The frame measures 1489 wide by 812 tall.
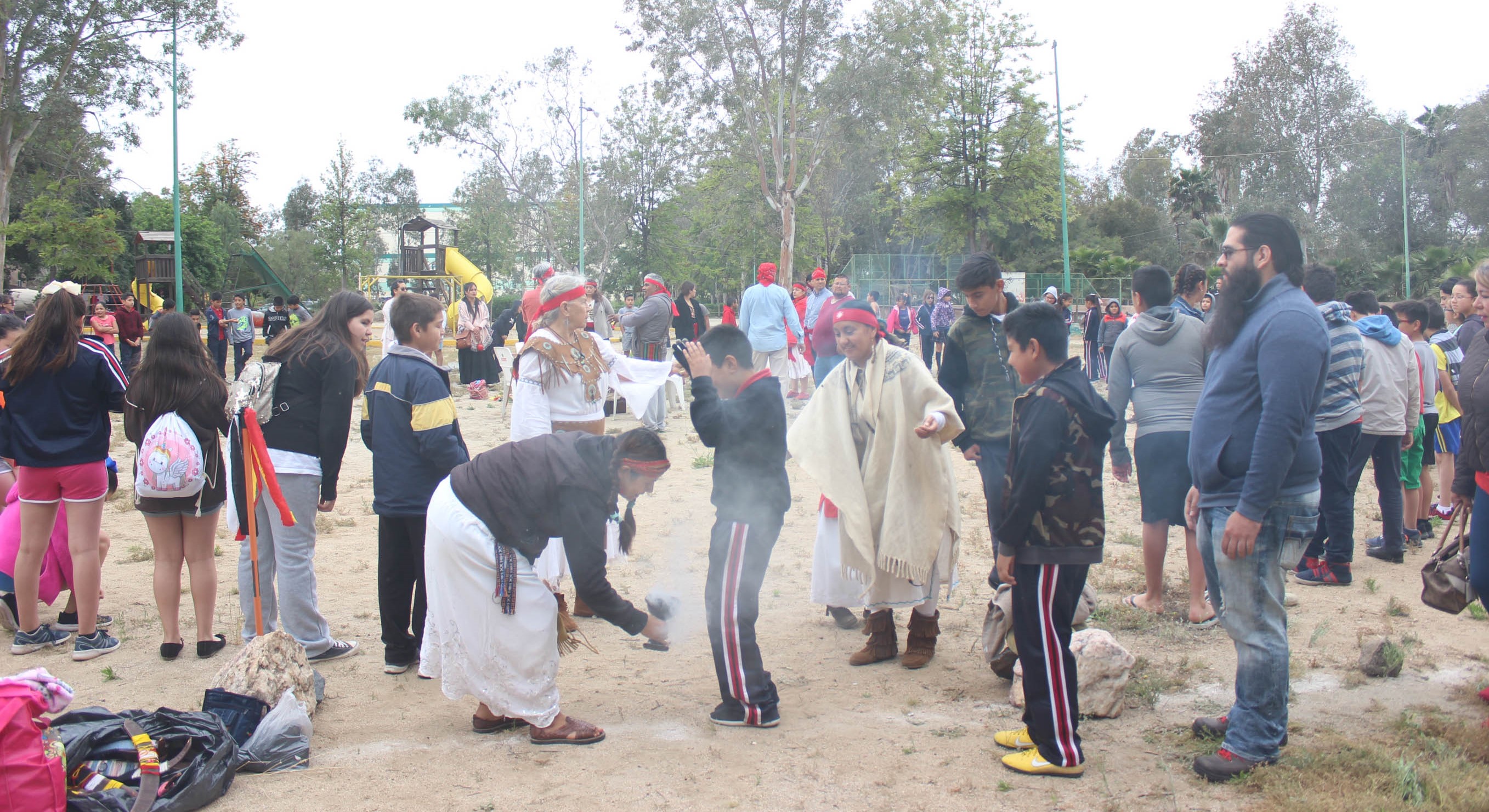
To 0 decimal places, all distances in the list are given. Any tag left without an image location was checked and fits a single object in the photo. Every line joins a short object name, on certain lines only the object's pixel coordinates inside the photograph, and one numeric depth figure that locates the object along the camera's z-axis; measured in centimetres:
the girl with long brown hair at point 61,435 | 461
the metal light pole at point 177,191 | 2323
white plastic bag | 361
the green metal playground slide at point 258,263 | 4134
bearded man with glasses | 308
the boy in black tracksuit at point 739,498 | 382
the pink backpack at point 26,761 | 289
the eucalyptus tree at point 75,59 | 2639
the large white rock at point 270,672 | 385
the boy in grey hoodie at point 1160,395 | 483
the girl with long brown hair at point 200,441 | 449
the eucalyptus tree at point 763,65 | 2845
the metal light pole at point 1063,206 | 2972
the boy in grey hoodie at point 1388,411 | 602
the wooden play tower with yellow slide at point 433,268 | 2402
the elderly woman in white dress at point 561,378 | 506
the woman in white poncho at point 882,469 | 428
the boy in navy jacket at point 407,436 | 438
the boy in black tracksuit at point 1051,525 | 333
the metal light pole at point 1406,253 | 3325
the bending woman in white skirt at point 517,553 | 340
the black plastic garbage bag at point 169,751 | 316
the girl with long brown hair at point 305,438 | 445
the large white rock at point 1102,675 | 399
